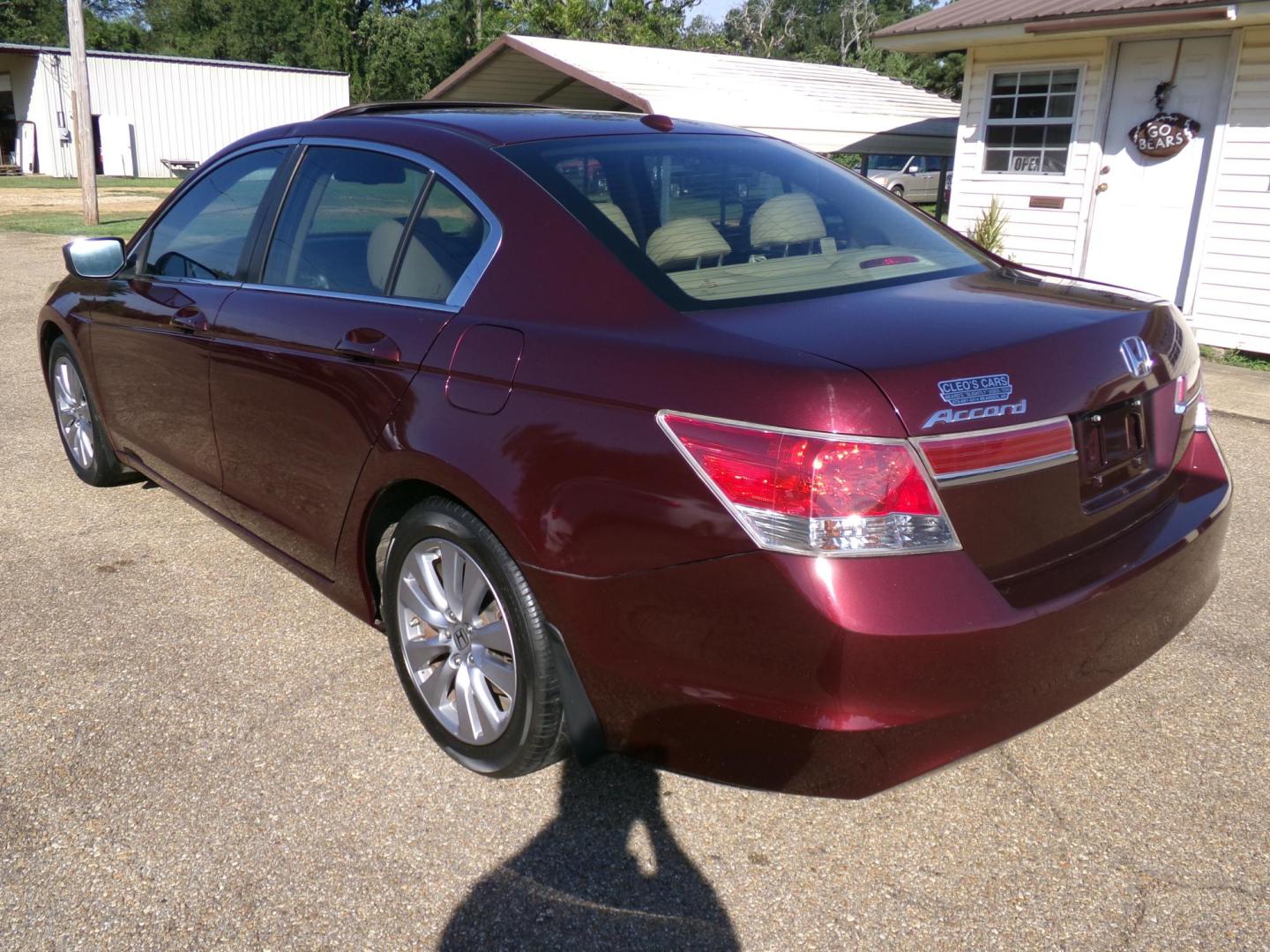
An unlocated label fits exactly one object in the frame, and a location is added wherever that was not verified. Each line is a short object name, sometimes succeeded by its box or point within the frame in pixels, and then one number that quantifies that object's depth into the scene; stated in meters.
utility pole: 18.05
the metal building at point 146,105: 35.66
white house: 9.26
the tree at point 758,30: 64.94
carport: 14.41
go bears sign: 9.61
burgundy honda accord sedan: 2.09
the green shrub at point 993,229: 11.42
